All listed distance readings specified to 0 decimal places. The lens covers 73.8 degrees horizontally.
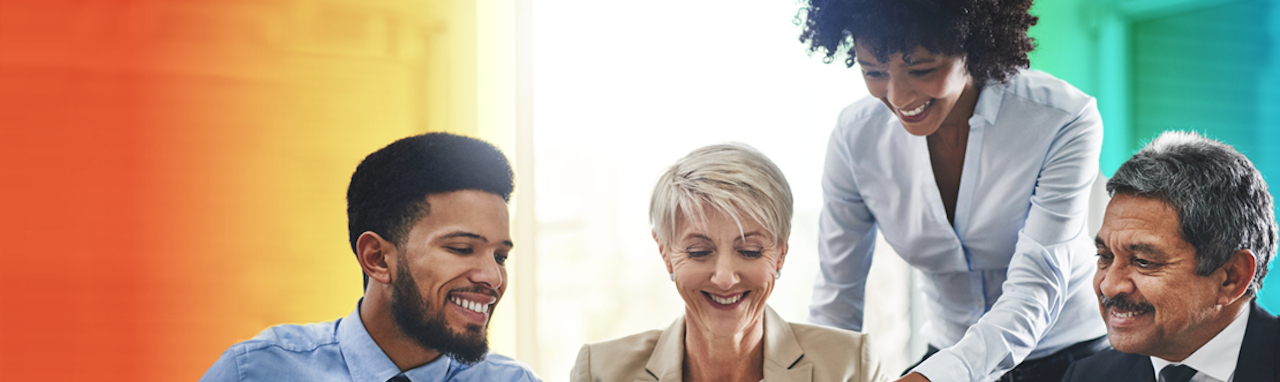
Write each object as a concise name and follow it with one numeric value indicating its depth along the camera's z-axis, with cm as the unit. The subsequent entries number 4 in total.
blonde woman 184
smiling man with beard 169
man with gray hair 187
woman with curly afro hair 207
